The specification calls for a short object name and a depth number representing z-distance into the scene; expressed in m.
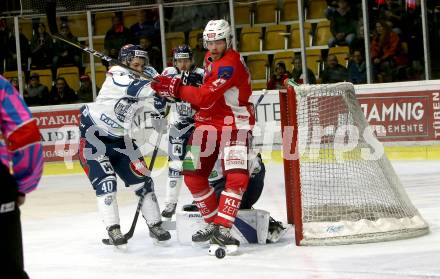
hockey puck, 5.46
